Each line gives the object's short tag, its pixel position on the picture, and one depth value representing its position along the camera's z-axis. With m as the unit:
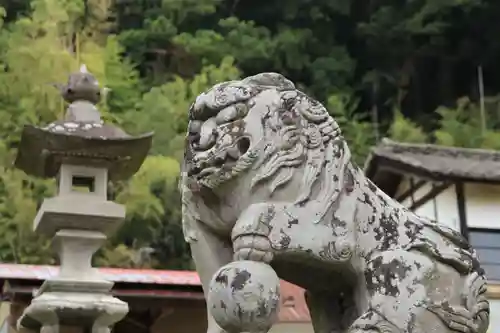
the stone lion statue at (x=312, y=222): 3.28
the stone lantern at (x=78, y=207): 8.56
